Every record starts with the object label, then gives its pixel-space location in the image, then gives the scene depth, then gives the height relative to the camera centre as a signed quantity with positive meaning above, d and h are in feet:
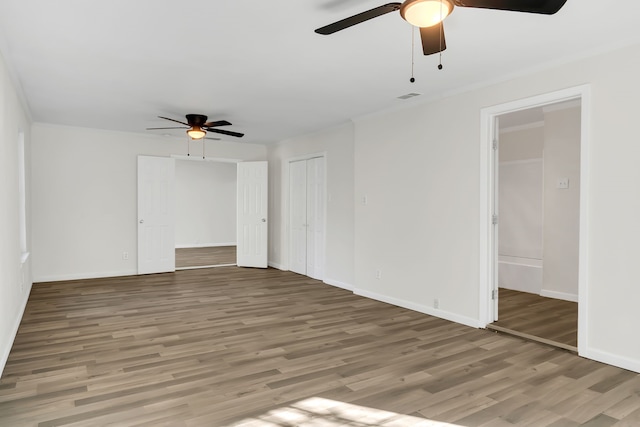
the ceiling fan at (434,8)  6.38 +3.11
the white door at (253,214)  27.14 -0.52
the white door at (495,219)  14.11 -0.44
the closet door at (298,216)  24.76 -0.59
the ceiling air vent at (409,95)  15.38 +4.16
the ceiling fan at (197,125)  18.49 +3.62
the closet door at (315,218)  23.13 -0.66
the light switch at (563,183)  18.24 +1.03
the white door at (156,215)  24.23 -0.52
